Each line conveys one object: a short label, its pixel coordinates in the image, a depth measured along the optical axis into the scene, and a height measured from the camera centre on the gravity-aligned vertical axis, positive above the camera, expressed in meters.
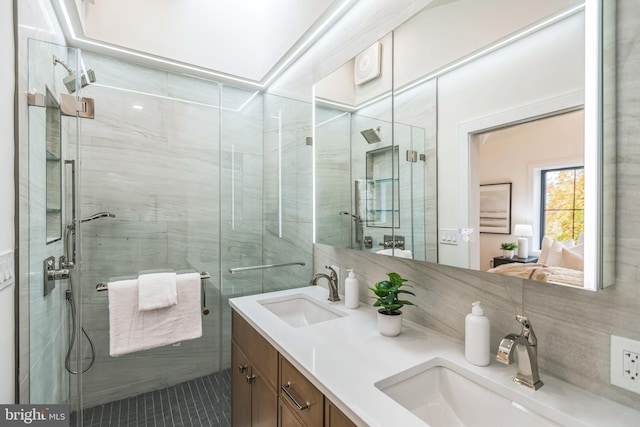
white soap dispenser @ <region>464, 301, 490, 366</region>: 0.93 -0.39
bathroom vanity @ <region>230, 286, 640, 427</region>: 0.74 -0.49
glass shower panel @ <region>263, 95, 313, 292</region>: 2.02 +0.13
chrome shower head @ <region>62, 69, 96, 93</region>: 1.49 +0.70
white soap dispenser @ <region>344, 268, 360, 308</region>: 1.53 -0.41
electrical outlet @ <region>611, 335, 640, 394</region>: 0.71 -0.36
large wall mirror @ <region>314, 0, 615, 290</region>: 0.74 +0.25
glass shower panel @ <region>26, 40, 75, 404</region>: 1.25 -0.02
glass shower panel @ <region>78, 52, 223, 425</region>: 1.77 +0.03
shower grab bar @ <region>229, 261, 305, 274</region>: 1.97 -0.36
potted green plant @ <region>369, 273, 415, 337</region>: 1.16 -0.36
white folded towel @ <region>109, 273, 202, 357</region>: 1.54 -0.58
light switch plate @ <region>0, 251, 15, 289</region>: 1.02 -0.20
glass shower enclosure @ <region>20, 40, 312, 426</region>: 1.65 -0.02
